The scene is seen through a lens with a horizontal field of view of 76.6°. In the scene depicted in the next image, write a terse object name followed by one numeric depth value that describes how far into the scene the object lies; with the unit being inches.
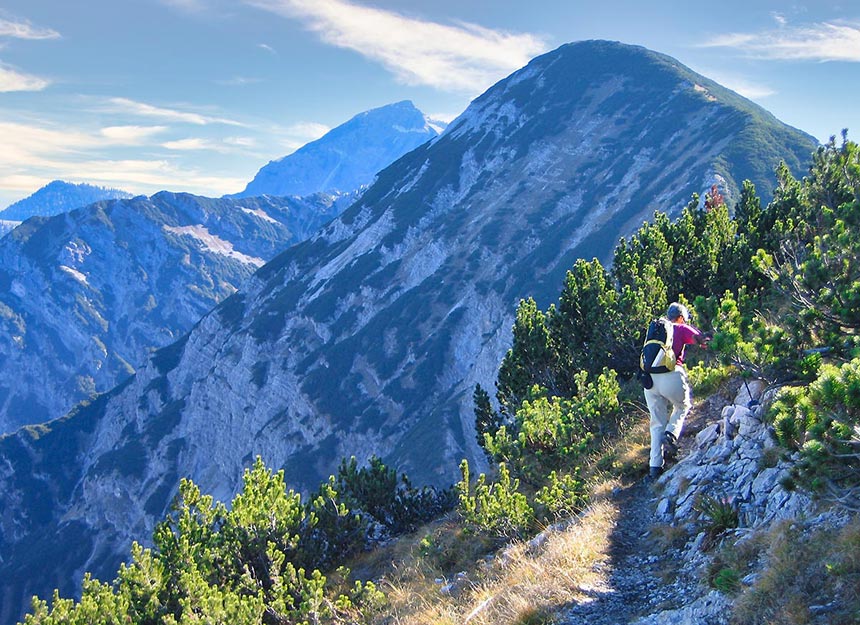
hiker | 368.8
